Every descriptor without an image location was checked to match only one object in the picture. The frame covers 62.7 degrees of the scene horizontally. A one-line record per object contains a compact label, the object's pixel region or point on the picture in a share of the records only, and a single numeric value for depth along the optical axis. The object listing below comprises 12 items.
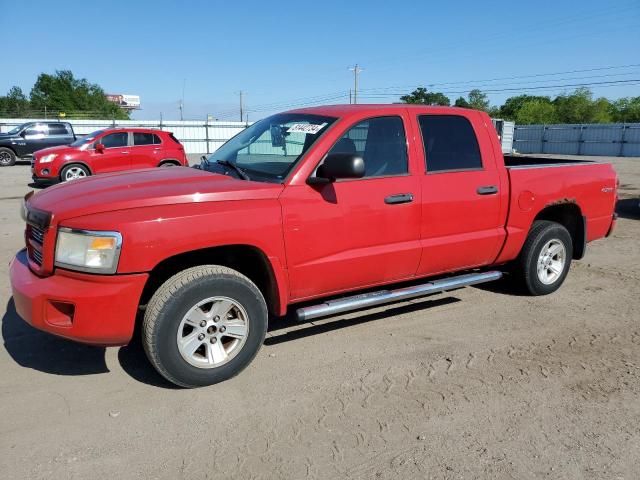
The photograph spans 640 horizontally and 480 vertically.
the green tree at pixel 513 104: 93.56
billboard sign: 145.25
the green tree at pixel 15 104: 76.74
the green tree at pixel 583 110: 73.44
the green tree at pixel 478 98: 89.87
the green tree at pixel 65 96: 89.20
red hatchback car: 13.45
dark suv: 20.47
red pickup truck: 3.13
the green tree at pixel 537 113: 76.31
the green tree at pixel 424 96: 57.91
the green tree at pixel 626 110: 73.21
